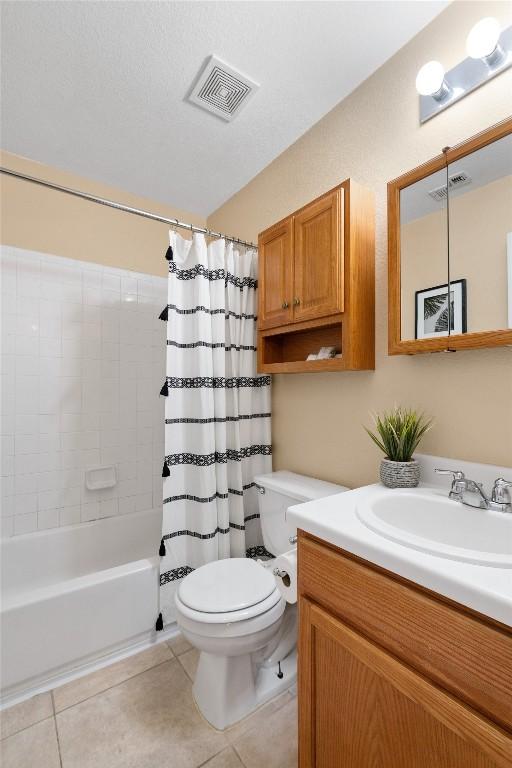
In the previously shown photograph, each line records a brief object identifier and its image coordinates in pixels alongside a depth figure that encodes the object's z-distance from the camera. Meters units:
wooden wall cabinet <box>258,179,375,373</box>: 1.33
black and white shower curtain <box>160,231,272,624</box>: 1.66
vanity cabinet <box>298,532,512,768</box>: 0.60
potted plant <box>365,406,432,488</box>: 1.16
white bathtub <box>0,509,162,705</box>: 1.37
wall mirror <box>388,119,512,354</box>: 1.00
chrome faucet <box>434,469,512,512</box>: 0.93
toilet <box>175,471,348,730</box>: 1.19
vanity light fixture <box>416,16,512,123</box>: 1.03
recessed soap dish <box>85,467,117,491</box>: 2.10
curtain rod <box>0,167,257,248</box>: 1.45
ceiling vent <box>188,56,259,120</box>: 1.42
